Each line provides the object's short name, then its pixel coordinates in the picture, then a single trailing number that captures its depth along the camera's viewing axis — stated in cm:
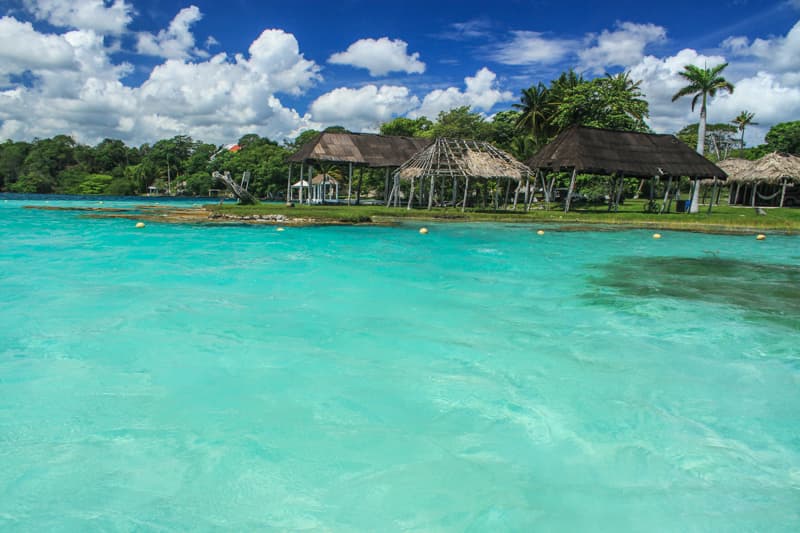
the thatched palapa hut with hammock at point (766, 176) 3306
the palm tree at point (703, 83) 2809
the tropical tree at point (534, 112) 3741
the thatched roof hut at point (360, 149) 2793
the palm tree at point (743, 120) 5666
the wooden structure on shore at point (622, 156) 2645
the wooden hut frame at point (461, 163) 2527
